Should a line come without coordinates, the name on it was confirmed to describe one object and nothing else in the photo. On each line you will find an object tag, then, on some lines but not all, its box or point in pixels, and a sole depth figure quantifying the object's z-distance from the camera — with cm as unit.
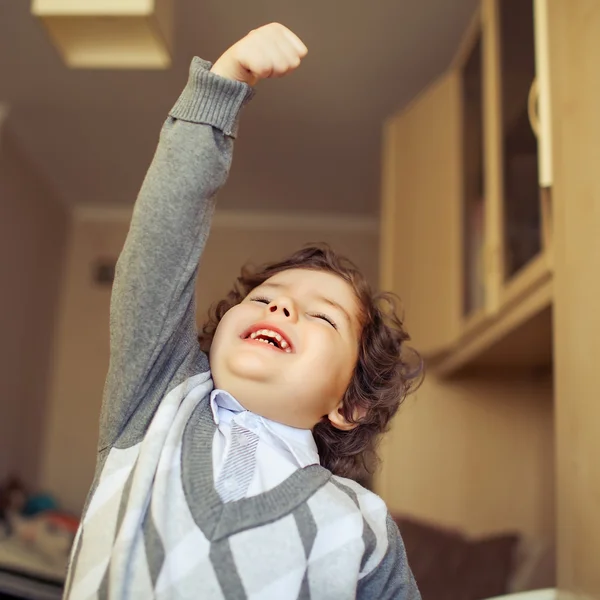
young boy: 62
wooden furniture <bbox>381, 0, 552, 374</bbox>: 126
